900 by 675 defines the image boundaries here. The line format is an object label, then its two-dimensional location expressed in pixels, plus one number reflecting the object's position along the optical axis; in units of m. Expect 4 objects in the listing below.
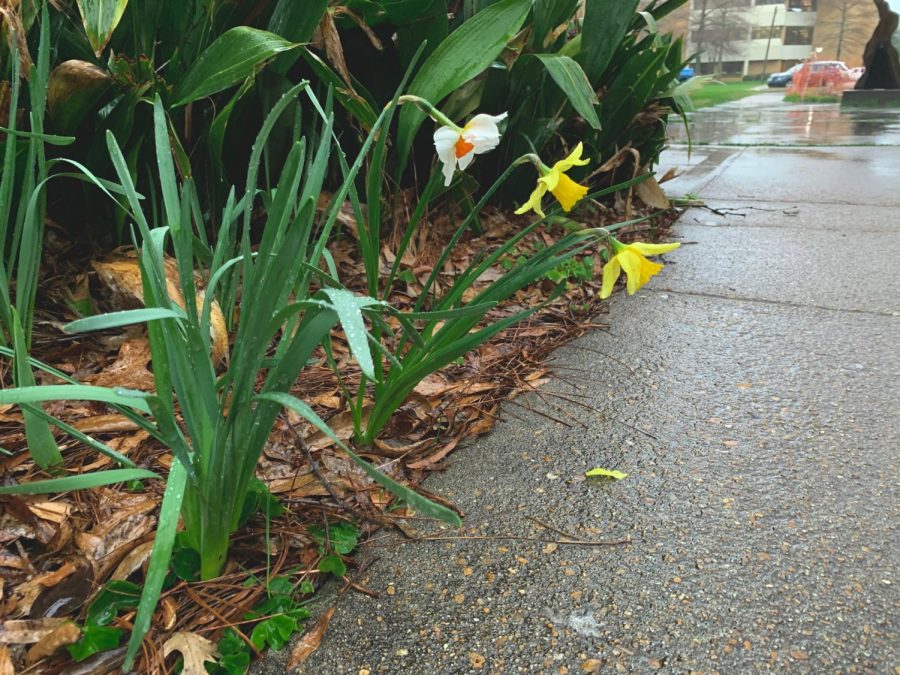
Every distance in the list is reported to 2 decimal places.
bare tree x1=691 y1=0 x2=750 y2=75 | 50.59
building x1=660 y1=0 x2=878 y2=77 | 49.25
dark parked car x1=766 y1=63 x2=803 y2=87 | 43.88
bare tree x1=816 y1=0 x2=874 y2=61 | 47.00
